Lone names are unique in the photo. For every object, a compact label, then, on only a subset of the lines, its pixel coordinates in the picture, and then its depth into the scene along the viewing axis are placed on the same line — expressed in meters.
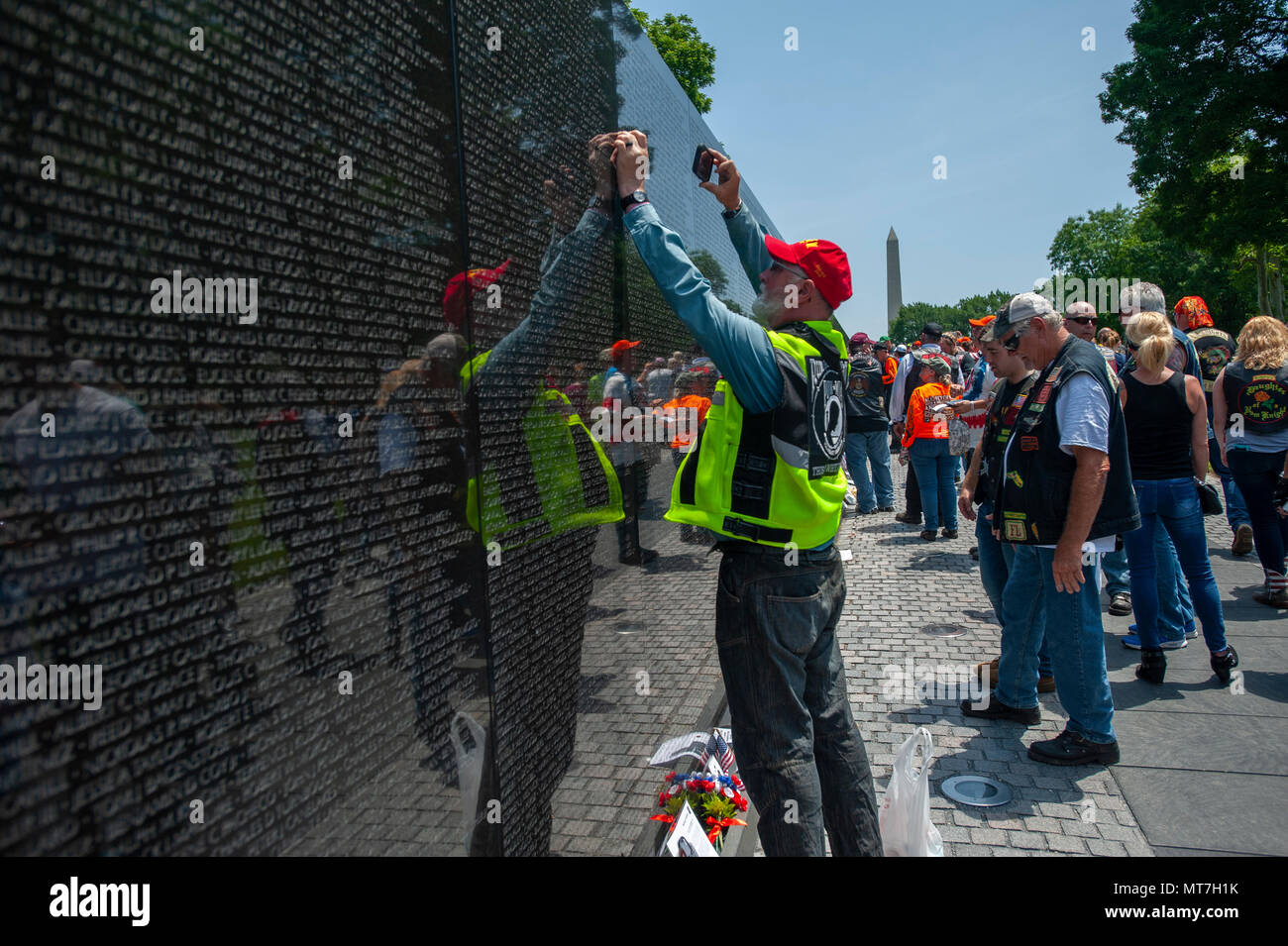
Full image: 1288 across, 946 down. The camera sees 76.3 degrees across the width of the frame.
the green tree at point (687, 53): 27.00
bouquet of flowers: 3.29
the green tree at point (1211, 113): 24.38
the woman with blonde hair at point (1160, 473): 5.09
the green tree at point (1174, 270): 47.03
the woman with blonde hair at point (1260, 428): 6.16
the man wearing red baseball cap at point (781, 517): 2.50
